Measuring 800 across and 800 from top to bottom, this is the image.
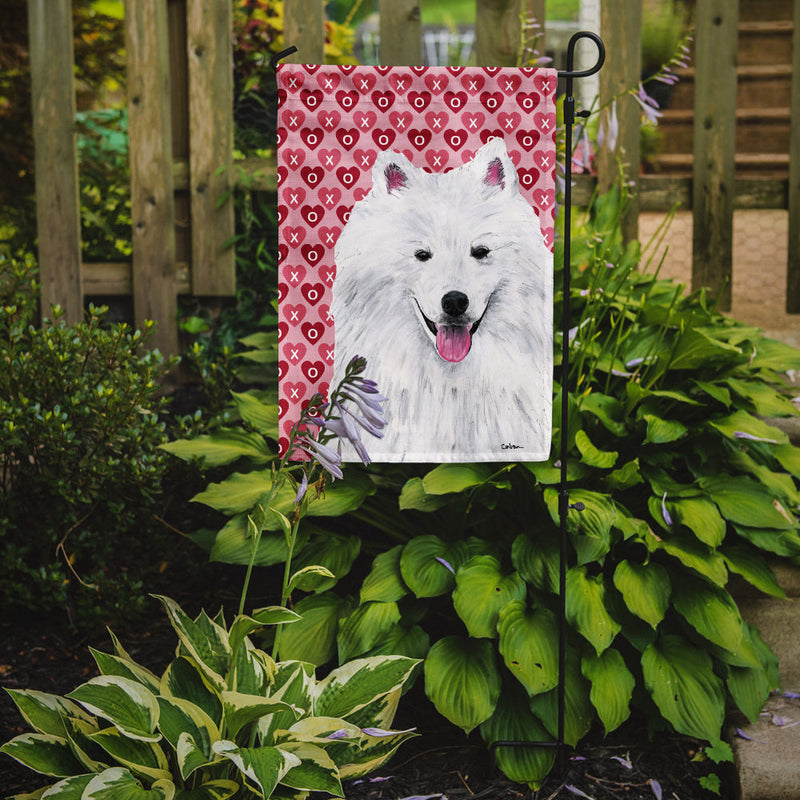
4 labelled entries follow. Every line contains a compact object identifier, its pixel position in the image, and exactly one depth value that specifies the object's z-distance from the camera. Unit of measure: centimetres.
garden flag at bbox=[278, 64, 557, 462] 233
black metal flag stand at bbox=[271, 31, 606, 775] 234
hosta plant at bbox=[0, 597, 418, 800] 218
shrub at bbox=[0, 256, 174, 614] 255
